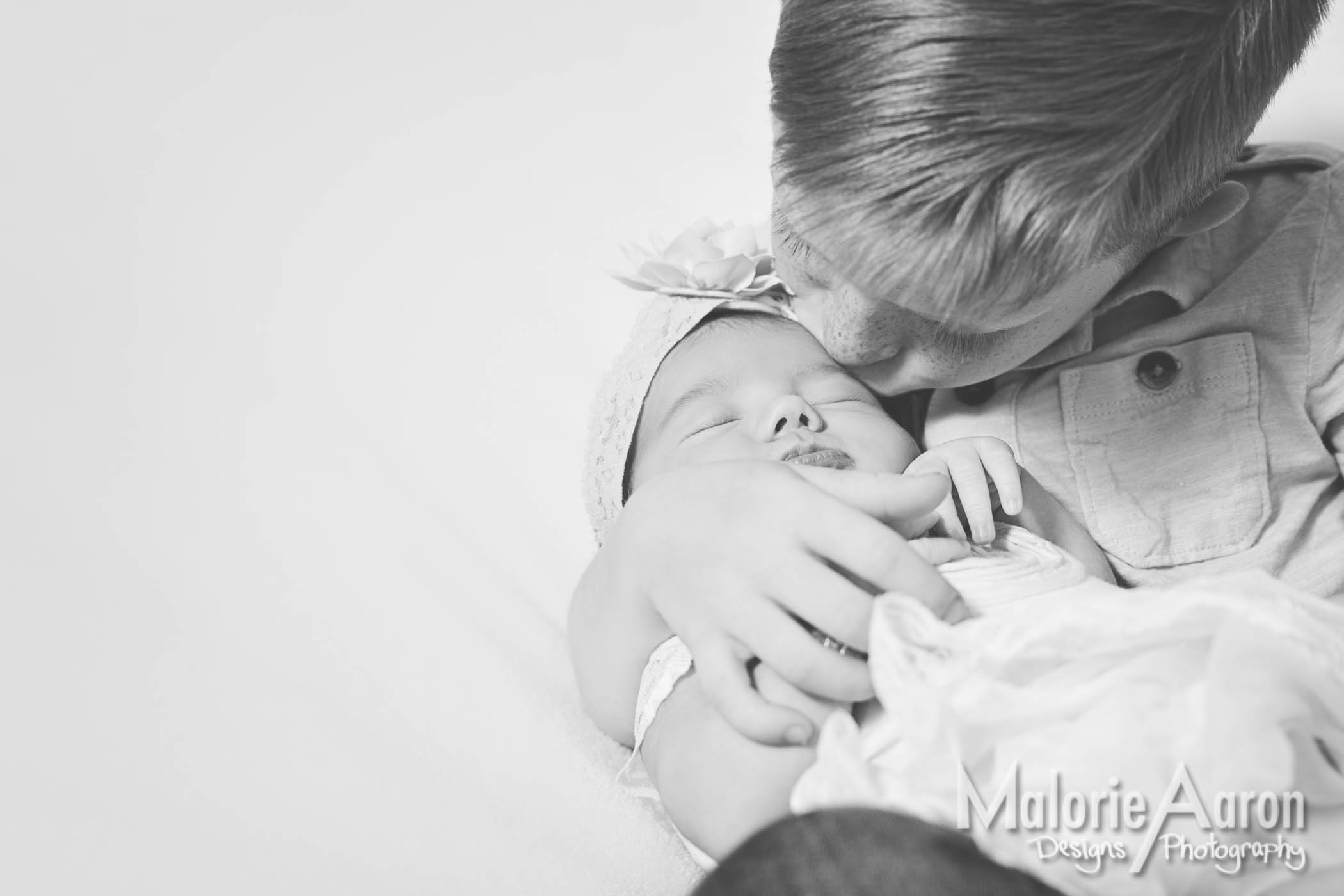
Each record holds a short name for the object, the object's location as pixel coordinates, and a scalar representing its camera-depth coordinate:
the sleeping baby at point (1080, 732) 0.63
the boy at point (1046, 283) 0.71
